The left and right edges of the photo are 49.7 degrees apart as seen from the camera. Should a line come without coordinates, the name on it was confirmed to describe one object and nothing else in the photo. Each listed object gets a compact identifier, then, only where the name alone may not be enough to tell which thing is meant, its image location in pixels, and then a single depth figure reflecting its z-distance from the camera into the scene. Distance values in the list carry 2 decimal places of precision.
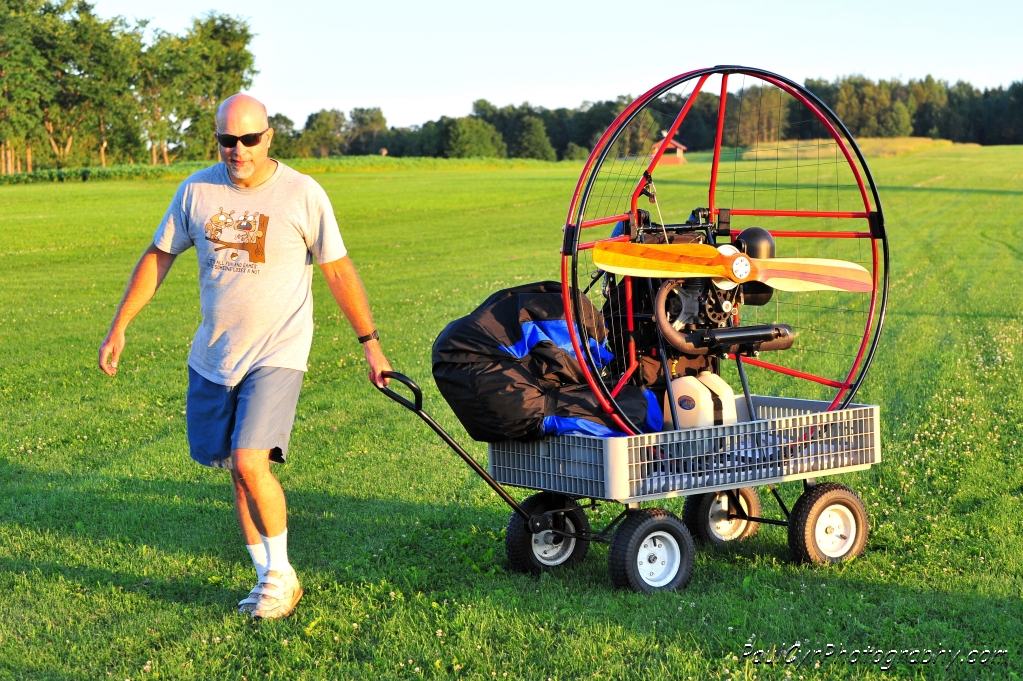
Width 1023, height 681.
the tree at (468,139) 114.06
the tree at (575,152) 114.18
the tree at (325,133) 108.00
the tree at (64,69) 79.69
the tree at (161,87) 87.31
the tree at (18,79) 74.81
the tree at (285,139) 94.56
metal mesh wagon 5.05
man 4.99
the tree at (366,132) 125.62
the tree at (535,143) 117.69
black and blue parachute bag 5.23
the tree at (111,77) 82.80
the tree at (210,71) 90.06
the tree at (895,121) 91.81
